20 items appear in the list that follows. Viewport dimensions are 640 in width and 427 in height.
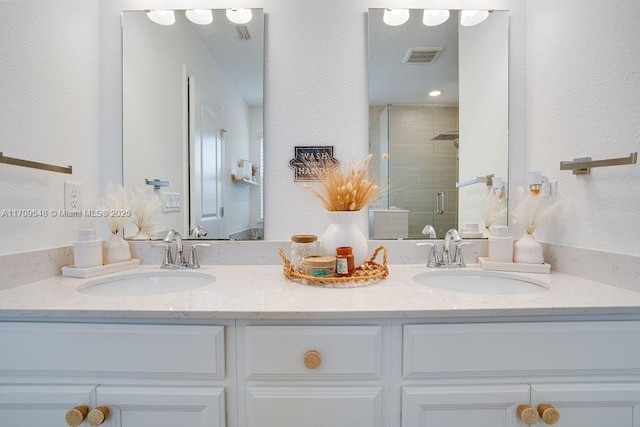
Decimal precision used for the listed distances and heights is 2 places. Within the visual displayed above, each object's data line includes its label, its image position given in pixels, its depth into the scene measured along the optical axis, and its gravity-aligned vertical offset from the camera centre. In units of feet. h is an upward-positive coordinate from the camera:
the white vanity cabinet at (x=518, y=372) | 2.51 -1.29
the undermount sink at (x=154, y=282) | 3.63 -0.85
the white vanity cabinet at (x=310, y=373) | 2.49 -1.29
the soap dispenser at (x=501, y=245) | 3.91 -0.42
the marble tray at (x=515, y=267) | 3.69 -0.66
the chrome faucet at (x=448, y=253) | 3.98 -0.53
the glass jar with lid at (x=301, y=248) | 3.62 -0.41
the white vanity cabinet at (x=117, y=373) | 2.49 -1.29
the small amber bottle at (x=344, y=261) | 3.32 -0.53
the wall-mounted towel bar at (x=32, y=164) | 2.94 +0.51
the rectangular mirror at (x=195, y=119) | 4.26 +1.31
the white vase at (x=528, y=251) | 3.77 -0.47
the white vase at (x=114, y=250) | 3.92 -0.47
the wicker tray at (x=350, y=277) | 3.15 -0.67
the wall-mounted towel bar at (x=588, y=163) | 2.82 +0.49
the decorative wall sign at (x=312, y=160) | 4.27 +0.73
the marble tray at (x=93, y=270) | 3.53 -0.67
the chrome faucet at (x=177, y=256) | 3.99 -0.56
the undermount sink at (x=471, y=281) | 3.69 -0.84
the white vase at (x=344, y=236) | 3.58 -0.27
